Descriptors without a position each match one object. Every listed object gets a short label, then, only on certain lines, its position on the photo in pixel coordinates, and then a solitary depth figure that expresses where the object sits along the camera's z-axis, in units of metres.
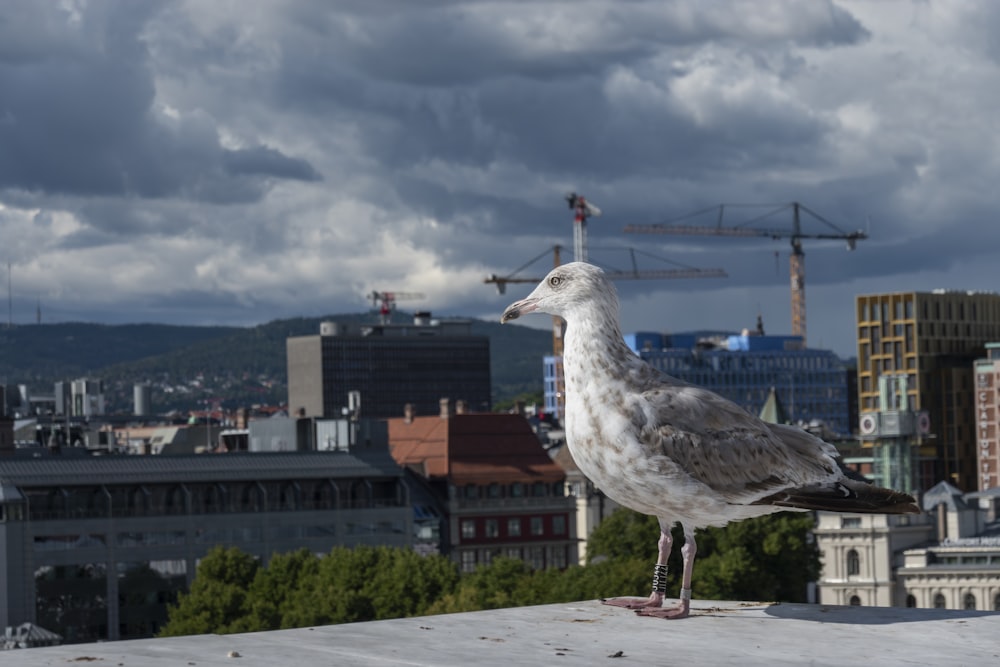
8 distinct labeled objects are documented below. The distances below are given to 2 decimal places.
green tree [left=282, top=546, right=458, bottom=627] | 117.25
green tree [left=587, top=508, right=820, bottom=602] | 123.69
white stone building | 171.38
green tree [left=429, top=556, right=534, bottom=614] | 113.62
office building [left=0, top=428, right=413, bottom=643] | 130.62
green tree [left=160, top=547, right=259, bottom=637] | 118.00
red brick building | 182.75
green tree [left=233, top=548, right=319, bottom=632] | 117.19
